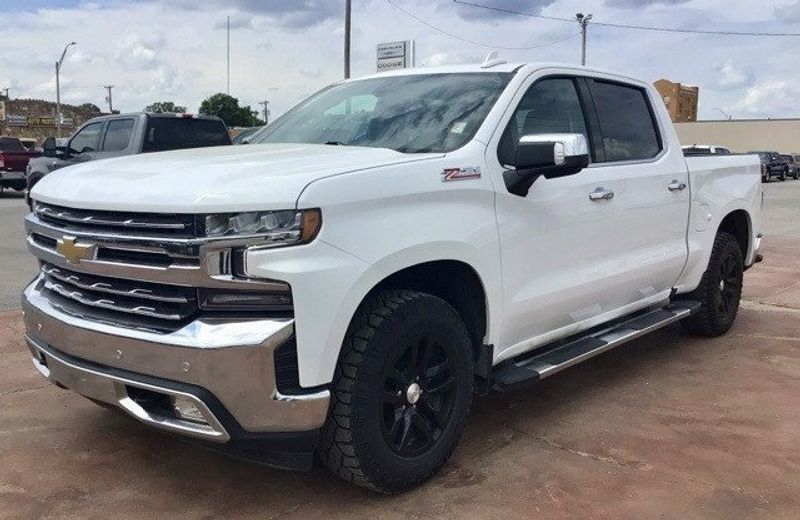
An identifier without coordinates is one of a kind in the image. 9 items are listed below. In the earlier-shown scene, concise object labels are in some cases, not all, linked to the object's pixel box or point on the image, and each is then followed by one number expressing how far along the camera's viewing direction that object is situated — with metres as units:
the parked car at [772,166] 40.28
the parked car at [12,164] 21.36
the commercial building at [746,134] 66.44
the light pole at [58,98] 42.55
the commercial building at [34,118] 57.69
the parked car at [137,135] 11.55
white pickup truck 2.79
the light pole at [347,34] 20.52
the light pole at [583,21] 37.62
